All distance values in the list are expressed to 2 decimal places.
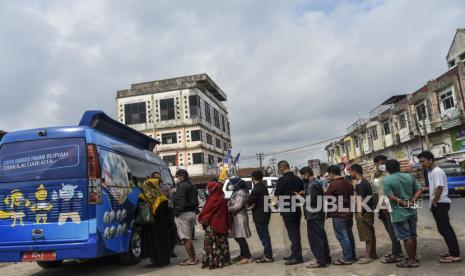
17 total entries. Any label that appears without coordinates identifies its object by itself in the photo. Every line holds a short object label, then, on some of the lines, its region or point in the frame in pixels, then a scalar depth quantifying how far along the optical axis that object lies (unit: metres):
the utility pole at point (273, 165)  67.94
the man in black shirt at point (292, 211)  7.41
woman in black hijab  7.85
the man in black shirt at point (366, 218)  7.09
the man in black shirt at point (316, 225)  7.05
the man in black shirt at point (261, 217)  7.74
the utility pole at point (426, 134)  31.32
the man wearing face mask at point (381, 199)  6.94
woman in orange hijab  7.98
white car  23.42
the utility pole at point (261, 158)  62.73
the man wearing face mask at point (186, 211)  7.95
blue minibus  6.68
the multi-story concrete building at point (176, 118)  45.16
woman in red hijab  7.57
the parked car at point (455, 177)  22.62
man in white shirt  6.39
